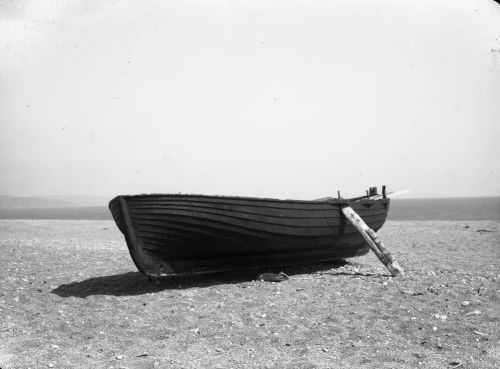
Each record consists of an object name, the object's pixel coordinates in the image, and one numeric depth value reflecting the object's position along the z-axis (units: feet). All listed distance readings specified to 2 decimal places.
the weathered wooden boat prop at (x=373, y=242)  31.01
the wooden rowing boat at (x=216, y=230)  27.45
